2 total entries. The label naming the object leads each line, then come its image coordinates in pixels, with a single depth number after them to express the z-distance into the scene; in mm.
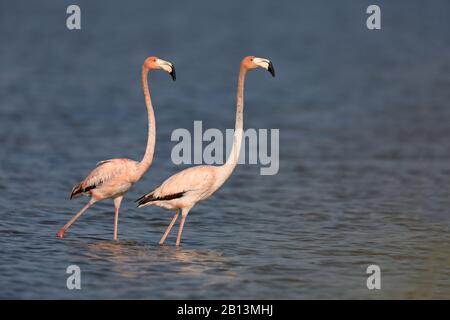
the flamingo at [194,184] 13305
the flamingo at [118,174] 13648
